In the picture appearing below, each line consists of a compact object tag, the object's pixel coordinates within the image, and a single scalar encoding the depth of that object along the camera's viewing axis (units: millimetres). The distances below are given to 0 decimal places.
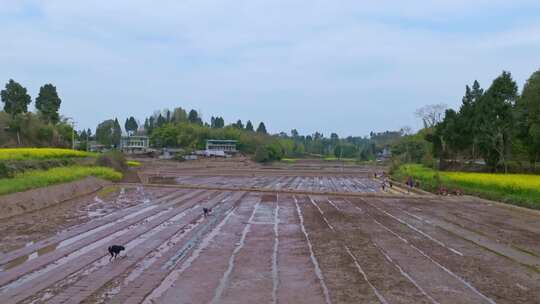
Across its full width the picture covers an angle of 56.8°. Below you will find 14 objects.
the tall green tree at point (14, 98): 45312
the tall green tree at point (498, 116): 37375
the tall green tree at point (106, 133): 99875
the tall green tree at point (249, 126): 139000
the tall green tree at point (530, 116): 31562
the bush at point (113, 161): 37562
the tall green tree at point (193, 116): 133125
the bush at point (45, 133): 45438
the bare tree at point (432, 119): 76806
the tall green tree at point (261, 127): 149375
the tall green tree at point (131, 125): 155000
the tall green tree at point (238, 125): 135800
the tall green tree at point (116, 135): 102875
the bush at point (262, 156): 93625
